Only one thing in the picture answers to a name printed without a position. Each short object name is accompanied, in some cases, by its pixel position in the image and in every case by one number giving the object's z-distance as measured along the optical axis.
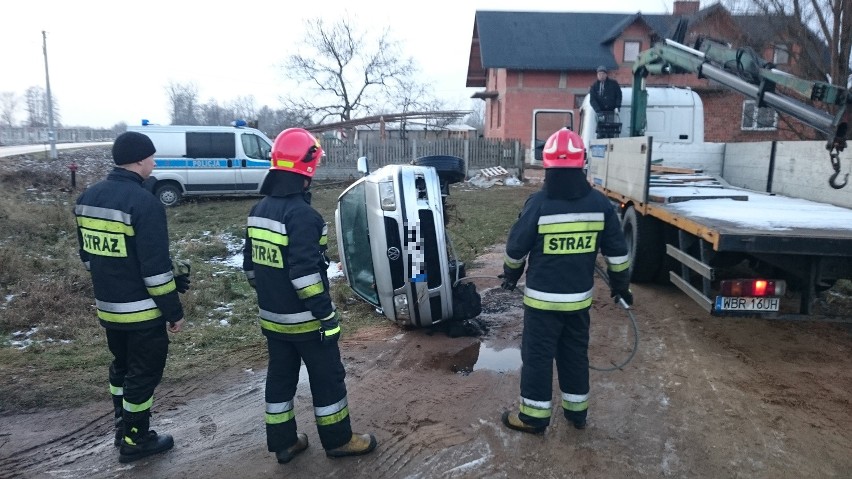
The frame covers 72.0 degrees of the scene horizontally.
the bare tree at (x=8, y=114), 88.62
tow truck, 4.50
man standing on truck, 9.97
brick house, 26.94
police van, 15.91
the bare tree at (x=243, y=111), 77.46
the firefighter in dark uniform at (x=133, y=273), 3.44
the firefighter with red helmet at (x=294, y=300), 3.26
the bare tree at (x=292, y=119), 38.59
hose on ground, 4.88
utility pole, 25.30
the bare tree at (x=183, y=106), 65.12
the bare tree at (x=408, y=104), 40.53
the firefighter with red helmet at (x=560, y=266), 3.74
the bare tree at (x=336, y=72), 38.56
